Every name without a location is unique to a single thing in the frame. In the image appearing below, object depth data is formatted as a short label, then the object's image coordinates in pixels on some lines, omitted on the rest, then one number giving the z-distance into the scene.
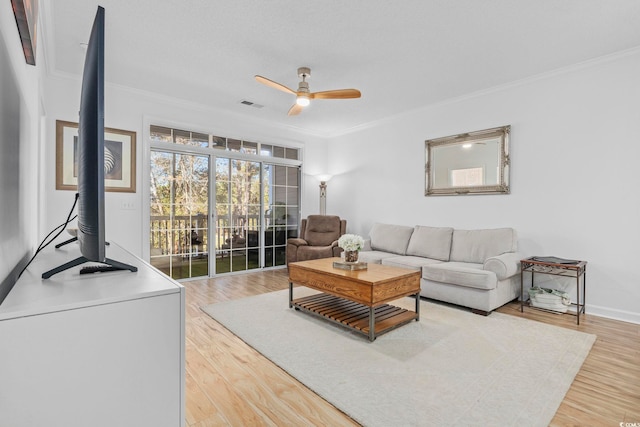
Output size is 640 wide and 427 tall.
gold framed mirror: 4.01
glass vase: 3.23
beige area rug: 1.71
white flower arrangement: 3.21
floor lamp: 6.26
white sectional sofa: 3.26
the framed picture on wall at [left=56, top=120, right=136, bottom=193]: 3.66
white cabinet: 0.66
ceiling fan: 3.35
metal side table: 3.09
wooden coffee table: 2.64
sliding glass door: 4.50
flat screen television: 0.91
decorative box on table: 3.12
